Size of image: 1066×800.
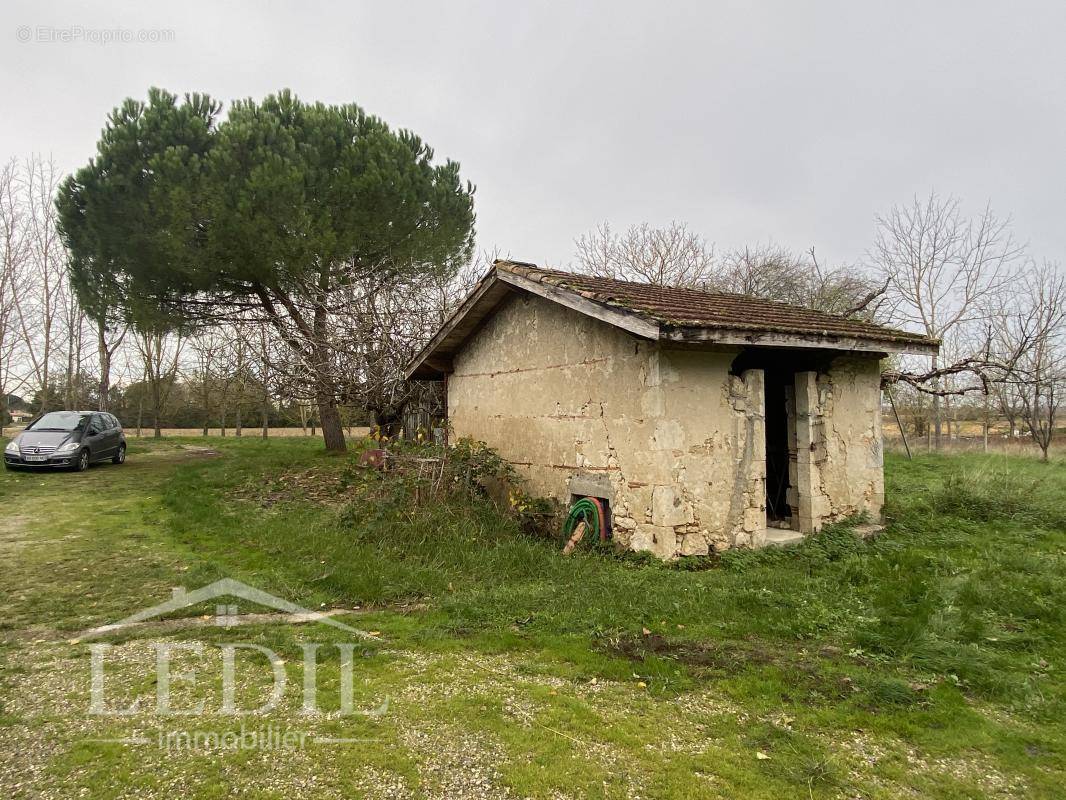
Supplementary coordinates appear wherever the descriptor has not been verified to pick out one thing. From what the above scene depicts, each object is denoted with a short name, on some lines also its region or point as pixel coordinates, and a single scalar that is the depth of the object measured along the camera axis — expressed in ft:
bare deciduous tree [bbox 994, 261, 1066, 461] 60.13
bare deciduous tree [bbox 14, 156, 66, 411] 69.48
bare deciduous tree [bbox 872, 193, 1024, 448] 76.28
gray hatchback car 45.11
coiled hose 23.61
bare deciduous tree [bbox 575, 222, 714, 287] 80.18
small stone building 21.88
